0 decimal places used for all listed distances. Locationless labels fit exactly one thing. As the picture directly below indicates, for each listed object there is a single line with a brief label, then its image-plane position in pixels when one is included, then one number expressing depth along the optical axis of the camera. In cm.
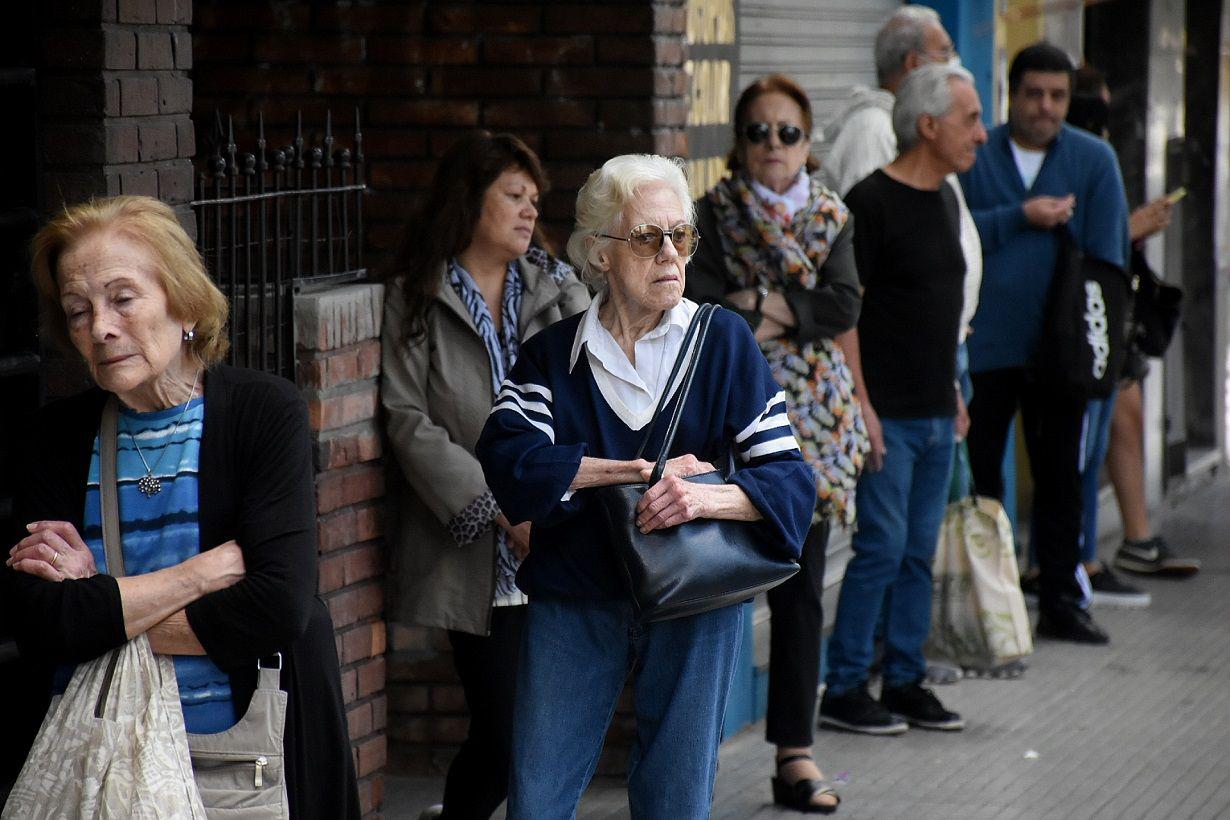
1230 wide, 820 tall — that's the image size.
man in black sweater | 1220
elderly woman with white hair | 748
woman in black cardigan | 641
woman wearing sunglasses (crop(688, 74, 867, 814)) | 1080
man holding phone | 1524
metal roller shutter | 1455
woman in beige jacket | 939
